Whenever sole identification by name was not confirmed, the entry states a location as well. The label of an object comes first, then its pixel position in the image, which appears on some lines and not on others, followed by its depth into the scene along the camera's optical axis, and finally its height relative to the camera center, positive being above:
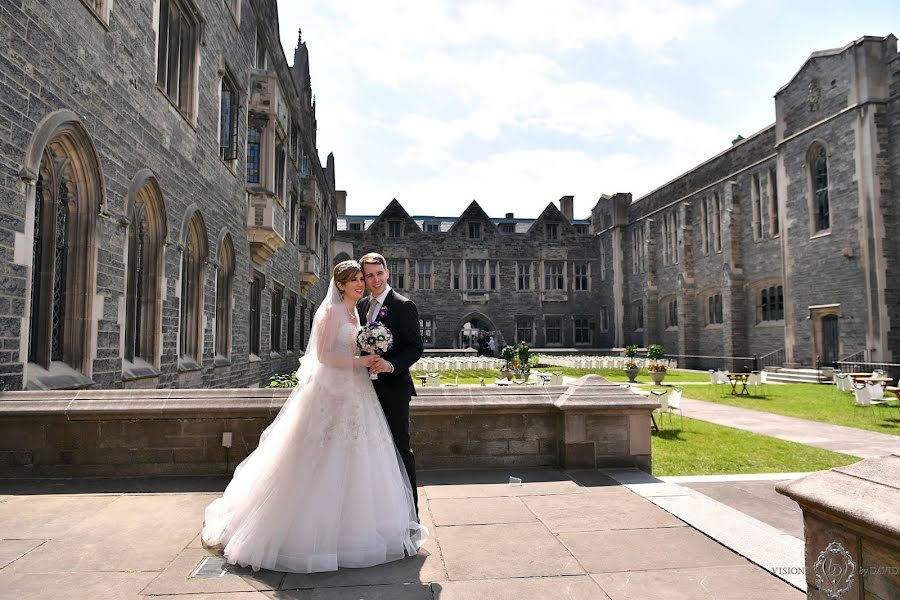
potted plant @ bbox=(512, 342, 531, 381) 17.97 -0.87
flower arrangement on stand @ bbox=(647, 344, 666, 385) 20.03 -1.16
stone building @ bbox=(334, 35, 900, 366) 20.33 +4.71
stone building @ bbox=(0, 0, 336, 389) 5.74 +2.16
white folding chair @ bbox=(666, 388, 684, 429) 9.82 -1.06
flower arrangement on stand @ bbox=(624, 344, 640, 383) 21.55 -1.19
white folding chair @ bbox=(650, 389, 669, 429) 9.92 -1.06
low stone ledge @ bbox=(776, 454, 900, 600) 1.93 -0.68
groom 4.03 -0.03
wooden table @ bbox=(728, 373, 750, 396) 16.88 -1.33
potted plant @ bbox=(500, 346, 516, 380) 20.31 -0.75
